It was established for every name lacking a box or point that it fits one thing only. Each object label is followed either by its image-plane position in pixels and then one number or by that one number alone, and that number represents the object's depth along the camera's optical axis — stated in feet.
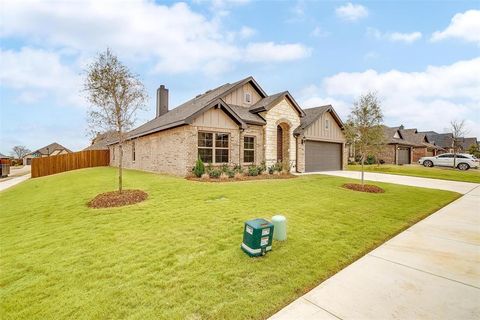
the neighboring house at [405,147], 113.19
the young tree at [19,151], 252.21
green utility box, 13.03
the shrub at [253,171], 48.44
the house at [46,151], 226.73
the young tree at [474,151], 164.34
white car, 89.04
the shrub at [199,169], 42.70
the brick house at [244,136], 45.62
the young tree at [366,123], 37.32
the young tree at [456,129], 104.48
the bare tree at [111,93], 26.96
